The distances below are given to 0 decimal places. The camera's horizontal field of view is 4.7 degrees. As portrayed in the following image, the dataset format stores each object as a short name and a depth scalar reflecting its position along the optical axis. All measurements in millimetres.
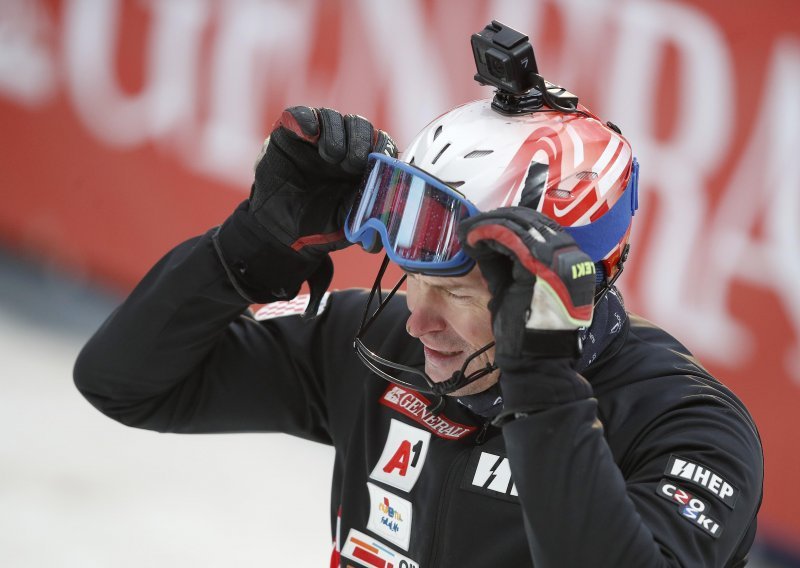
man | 9793
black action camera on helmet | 10025
